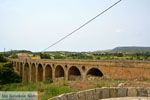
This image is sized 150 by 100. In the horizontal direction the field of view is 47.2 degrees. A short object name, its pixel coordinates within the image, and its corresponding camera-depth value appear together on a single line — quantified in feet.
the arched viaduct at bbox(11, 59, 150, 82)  60.04
